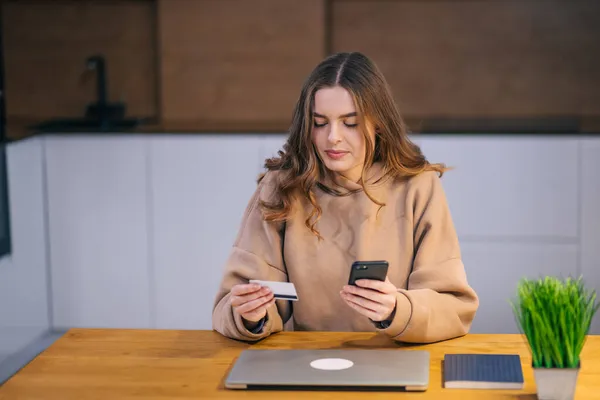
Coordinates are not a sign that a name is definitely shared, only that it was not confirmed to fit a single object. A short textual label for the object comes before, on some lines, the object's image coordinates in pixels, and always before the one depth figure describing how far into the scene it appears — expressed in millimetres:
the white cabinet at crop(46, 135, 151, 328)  4172
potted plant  1783
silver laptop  1896
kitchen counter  4035
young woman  2361
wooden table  1901
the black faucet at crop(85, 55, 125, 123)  4809
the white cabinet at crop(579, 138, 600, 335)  3955
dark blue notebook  1899
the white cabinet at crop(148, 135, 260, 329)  4141
